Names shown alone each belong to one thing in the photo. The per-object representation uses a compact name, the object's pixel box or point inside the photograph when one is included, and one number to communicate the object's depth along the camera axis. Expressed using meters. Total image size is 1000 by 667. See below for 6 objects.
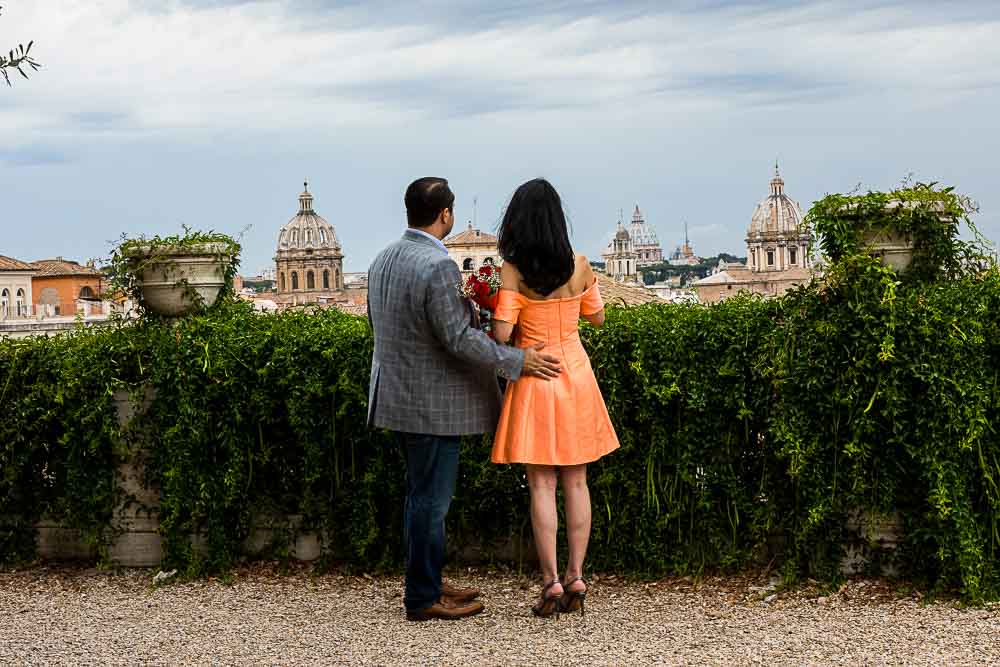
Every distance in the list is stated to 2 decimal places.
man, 4.14
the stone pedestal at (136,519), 5.36
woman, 4.15
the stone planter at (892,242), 4.82
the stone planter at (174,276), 5.53
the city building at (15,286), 79.41
